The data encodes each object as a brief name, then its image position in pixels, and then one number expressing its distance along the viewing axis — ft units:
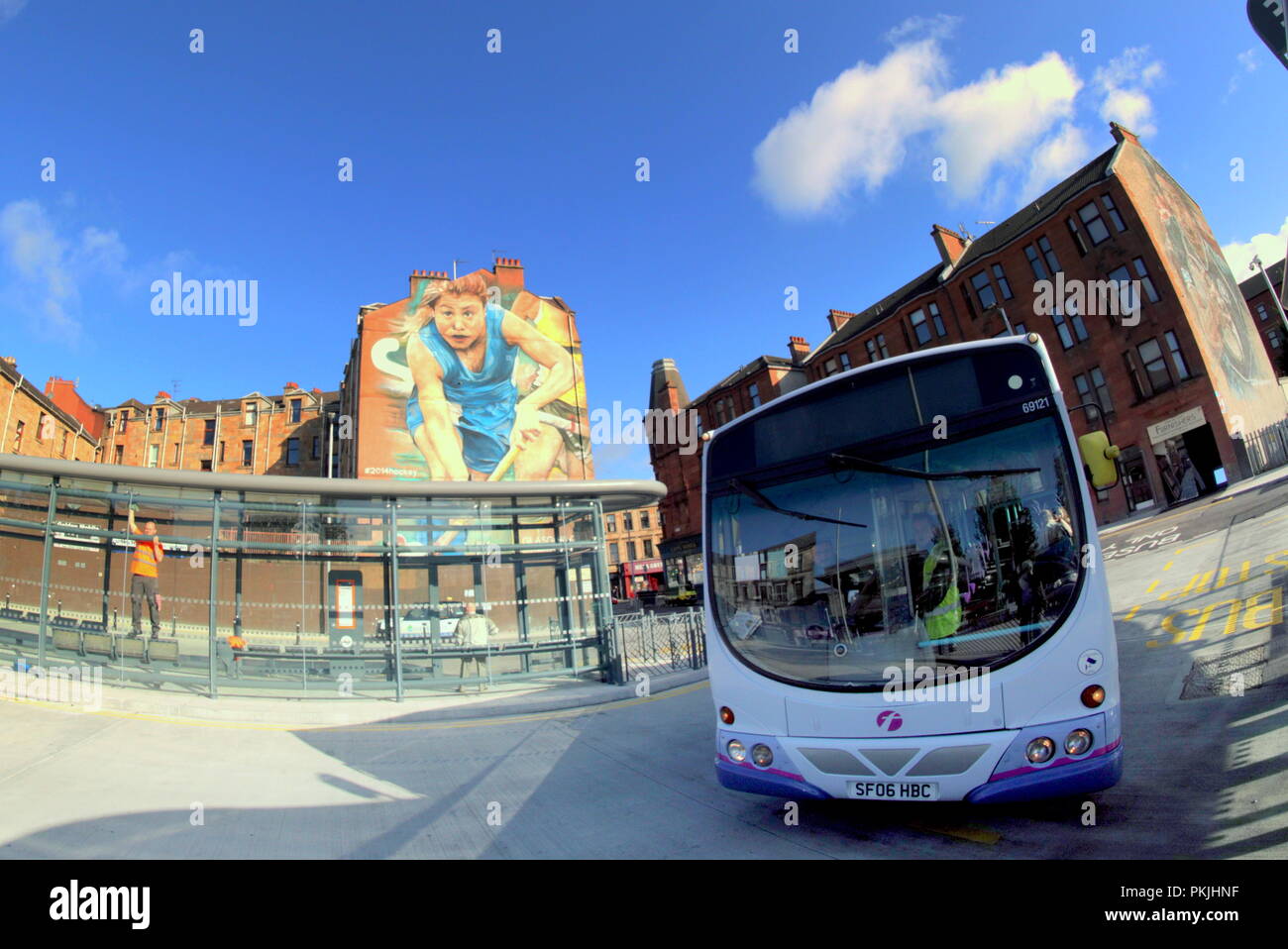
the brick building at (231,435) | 146.61
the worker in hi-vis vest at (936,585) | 12.35
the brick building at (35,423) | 105.60
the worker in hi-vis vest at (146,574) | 31.37
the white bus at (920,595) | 11.34
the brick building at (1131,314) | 87.10
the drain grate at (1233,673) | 18.47
